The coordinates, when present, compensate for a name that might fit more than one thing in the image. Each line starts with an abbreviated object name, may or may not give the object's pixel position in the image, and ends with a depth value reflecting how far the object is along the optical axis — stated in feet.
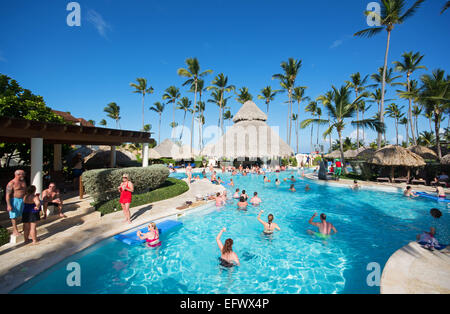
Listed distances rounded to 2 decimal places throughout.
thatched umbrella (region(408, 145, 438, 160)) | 62.90
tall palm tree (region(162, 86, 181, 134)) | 147.54
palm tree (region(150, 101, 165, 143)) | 213.66
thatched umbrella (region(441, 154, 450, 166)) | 47.44
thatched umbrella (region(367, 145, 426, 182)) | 48.75
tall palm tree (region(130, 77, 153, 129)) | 148.36
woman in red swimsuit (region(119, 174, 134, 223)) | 21.43
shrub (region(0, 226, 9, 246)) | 15.31
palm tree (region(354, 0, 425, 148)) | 55.26
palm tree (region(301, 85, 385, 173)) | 64.64
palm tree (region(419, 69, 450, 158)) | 50.80
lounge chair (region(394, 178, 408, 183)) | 50.55
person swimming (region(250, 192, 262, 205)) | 35.89
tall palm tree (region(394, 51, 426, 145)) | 79.97
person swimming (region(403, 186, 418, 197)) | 40.45
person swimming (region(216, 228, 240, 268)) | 16.43
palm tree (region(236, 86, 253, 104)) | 138.51
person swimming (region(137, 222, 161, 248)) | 18.85
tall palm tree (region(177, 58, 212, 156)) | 98.63
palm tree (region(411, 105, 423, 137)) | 132.30
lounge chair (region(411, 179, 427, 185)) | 48.91
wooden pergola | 17.12
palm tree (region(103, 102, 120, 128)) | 197.16
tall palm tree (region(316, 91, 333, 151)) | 69.38
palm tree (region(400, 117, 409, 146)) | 162.38
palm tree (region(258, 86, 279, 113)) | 135.44
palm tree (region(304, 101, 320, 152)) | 148.75
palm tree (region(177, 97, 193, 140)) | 173.58
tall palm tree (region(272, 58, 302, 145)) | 107.39
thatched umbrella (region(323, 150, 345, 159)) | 103.14
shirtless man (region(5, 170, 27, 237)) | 15.61
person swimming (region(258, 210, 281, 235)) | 23.22
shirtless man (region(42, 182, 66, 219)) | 19.54
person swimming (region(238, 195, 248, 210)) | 32.81
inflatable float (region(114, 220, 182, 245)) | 18.53
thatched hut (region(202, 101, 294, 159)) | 88.33
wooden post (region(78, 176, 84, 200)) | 26.05
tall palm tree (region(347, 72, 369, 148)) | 111.14
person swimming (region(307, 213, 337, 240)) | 22.80
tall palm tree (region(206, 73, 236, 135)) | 112.98
